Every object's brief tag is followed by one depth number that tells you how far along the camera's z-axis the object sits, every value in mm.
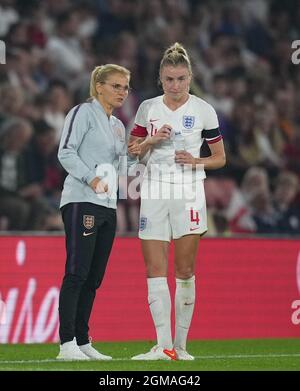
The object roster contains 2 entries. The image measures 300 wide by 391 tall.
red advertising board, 23625
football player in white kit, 18234
